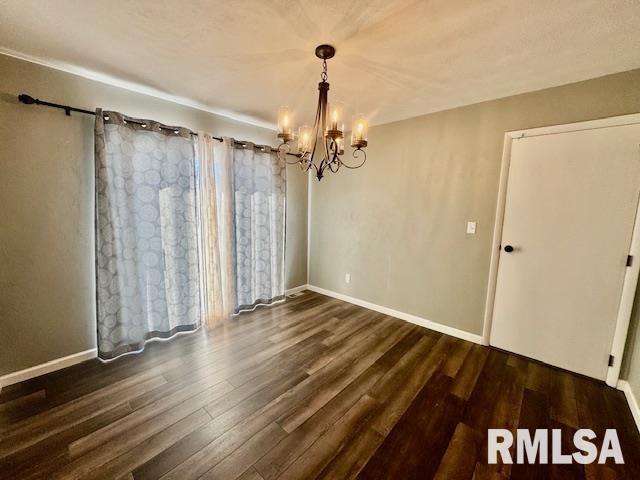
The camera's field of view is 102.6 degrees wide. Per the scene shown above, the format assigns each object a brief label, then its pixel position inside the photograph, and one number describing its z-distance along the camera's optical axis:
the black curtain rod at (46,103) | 1.81
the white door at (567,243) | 1.95
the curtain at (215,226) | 2.71
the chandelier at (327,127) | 1.63
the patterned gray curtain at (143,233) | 2.12
